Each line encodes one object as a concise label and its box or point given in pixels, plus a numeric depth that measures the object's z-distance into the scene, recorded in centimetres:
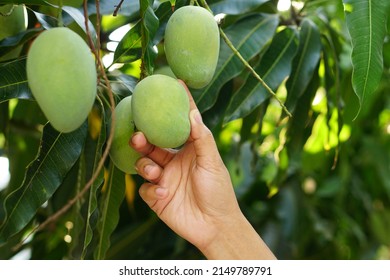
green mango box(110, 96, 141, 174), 87
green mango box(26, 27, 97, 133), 67
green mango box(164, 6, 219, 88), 81
